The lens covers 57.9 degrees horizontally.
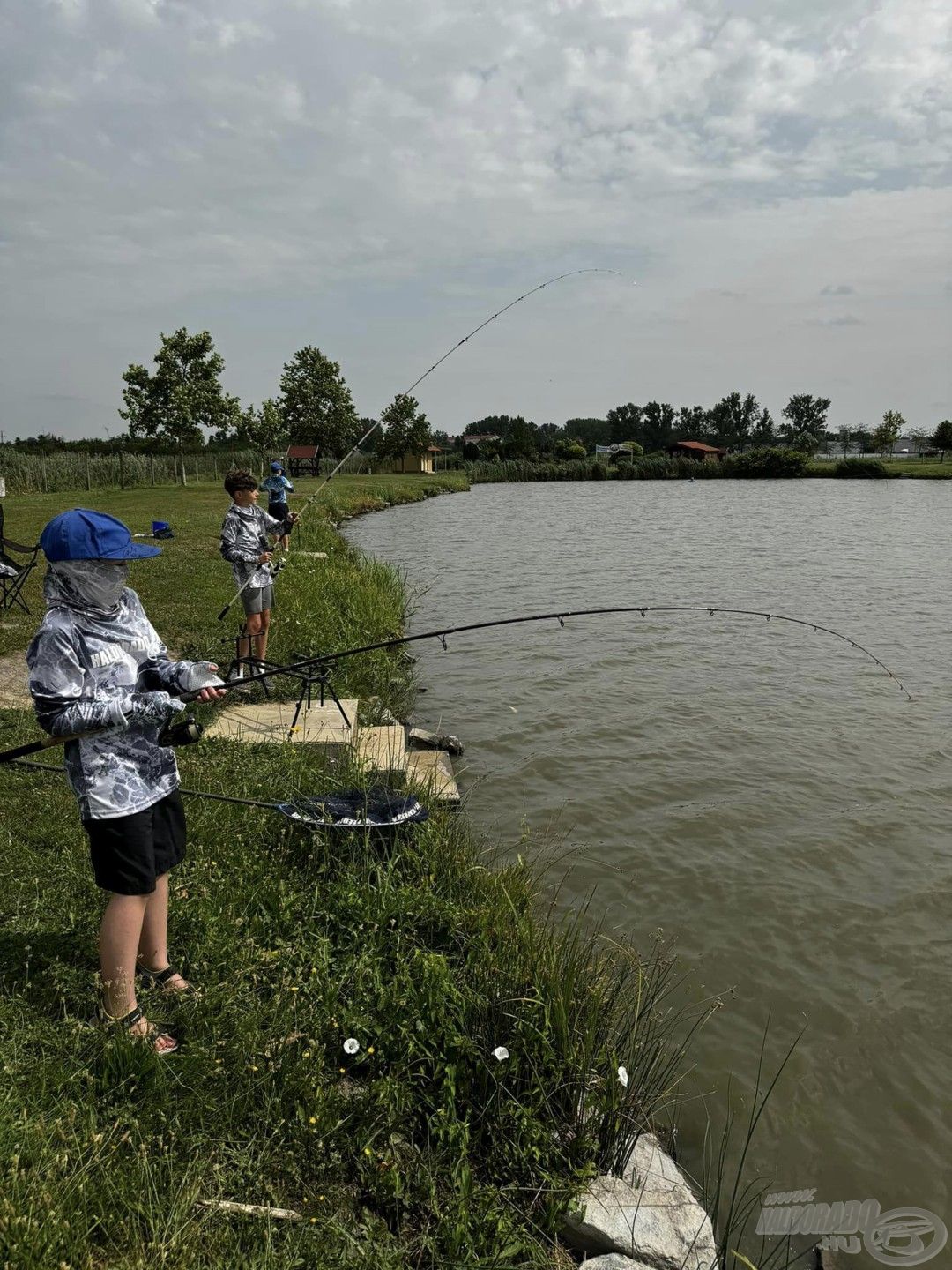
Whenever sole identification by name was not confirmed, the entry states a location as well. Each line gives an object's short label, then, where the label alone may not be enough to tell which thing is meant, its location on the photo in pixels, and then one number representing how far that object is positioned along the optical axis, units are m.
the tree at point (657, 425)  142.50
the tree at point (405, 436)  74.38
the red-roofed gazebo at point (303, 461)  55.91
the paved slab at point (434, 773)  6.23
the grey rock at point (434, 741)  7.97
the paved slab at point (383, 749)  5.89
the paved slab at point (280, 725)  6.16
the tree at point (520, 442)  93.19
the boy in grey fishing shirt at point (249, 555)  7.39
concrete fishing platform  6.04
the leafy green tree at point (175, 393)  39.56
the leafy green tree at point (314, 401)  71.31
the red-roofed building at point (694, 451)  102.00
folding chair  9.42
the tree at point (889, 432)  100.44
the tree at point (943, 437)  92.50
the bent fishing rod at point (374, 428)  7.68
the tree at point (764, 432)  142.38
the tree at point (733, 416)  149.50
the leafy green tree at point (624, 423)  145.25
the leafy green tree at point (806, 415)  144.75
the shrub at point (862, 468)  77.19
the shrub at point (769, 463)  80.94
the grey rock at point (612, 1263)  2.78
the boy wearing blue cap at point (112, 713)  2.95
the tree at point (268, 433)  59.03
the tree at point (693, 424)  147.12
